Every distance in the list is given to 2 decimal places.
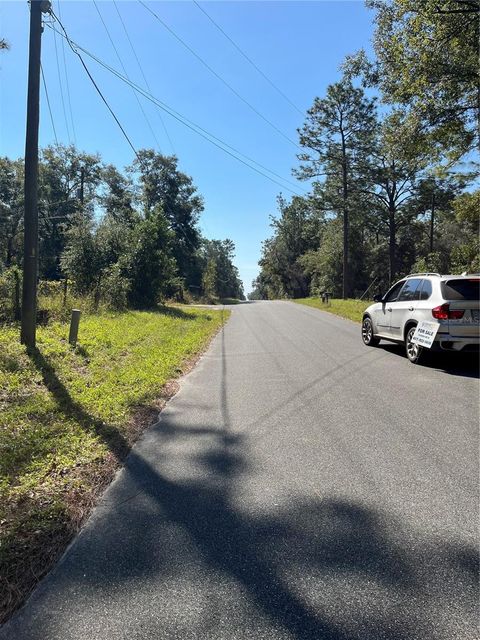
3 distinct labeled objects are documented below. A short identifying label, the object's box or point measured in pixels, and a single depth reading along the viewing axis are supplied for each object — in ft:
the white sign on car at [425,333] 26.55
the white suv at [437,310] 25.91
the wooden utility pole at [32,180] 27.25
